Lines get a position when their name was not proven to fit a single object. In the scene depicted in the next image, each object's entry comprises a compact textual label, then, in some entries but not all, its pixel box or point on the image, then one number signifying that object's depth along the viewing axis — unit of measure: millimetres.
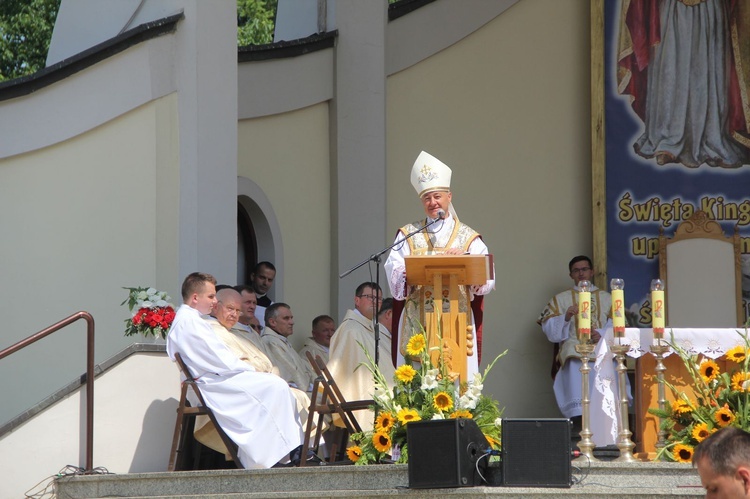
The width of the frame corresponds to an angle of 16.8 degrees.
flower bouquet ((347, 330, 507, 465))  13174
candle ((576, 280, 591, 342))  13374
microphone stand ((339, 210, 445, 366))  13718
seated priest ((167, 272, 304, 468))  15450
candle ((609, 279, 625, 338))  13303
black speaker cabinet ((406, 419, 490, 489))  11878
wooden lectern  13940
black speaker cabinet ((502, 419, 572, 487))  11985
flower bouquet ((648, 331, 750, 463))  12830
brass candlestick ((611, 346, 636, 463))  13181
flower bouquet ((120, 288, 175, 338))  16582
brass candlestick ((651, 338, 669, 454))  13424
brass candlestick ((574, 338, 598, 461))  13138
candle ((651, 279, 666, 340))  13446
